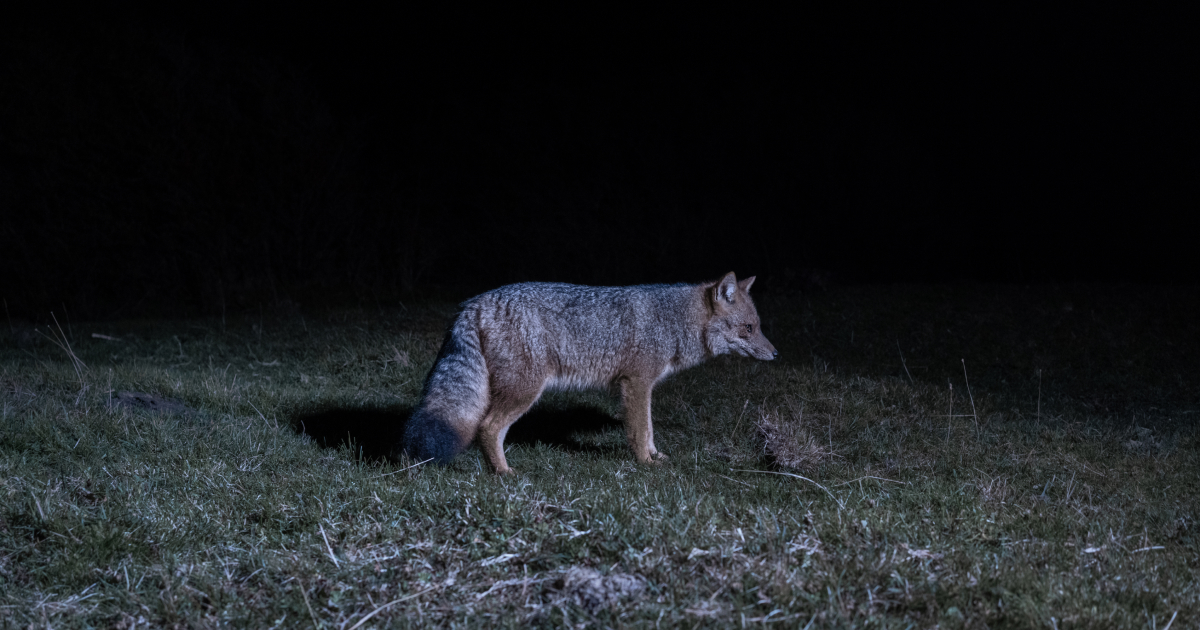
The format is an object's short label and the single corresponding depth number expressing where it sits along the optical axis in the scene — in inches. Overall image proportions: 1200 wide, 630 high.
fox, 219.5
